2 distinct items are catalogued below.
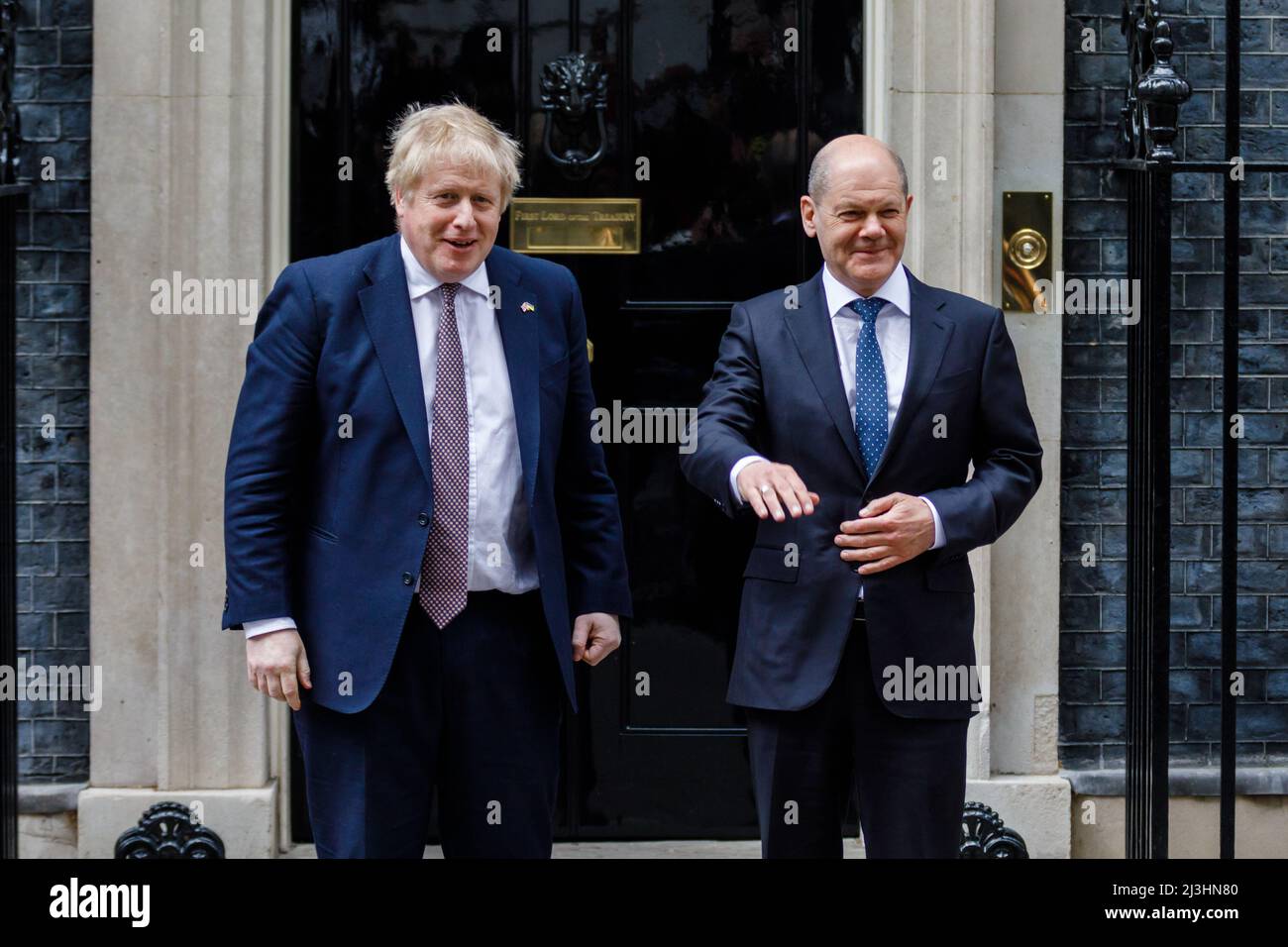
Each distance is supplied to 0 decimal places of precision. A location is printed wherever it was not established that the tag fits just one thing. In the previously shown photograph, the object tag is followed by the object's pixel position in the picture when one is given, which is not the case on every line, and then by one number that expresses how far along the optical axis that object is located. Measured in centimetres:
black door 532
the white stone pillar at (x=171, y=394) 510
